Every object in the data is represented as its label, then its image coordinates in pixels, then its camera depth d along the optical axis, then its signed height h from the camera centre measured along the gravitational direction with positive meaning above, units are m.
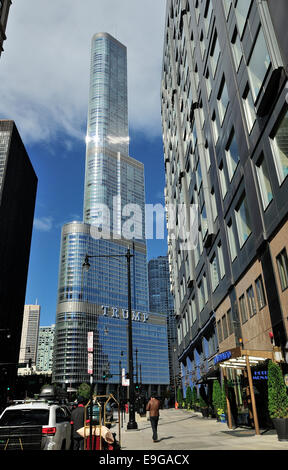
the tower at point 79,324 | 182.88 +34.51
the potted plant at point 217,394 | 21.48 -0.07
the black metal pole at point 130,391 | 21.41 +0.27
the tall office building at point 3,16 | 31.50 +30.93
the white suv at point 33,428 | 9.85 -0.73
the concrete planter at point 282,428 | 11.99 -1.12
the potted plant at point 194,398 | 37.28 -0.41
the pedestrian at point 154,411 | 14.31 -0.60
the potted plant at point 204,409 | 28.19 -1.11
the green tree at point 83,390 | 114.69 +2.27
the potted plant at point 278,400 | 12.05 -0.30
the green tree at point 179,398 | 51.14 -0.51
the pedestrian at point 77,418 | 12.10 -0.62
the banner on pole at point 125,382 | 25.32 +0.89
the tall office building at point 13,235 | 135.75 +61.79
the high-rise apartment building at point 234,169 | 16.58 +12.46
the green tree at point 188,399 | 40.50 -0.54
